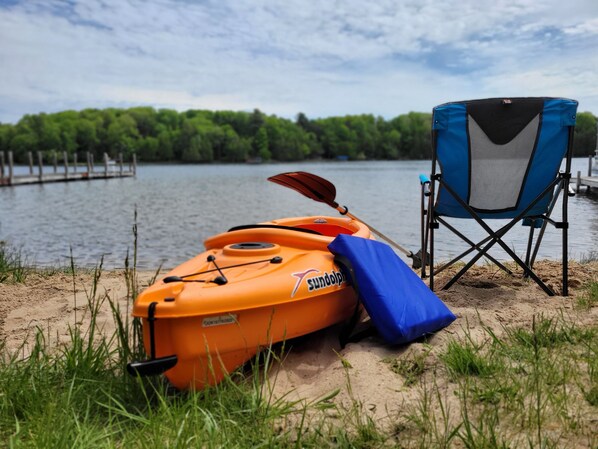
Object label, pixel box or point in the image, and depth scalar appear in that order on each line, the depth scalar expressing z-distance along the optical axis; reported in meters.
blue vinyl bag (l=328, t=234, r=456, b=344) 3.21
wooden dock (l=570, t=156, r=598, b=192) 18.80
